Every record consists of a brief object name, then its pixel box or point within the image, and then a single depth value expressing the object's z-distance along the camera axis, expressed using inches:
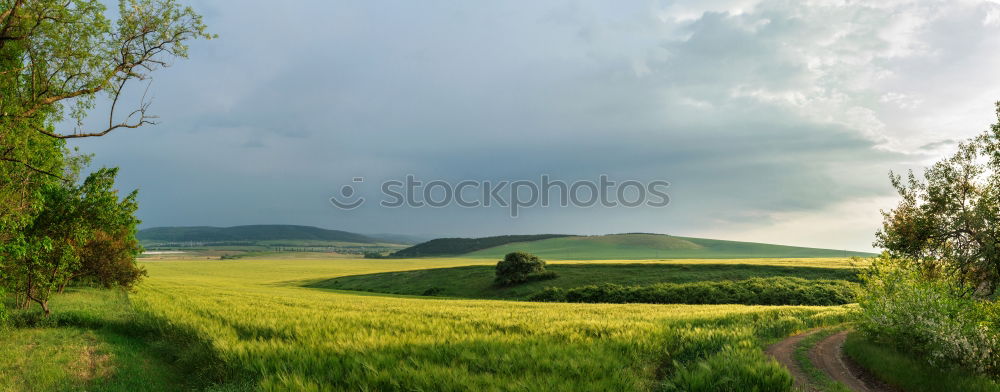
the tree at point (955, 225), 737.6
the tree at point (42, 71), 515.5
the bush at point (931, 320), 449.1
